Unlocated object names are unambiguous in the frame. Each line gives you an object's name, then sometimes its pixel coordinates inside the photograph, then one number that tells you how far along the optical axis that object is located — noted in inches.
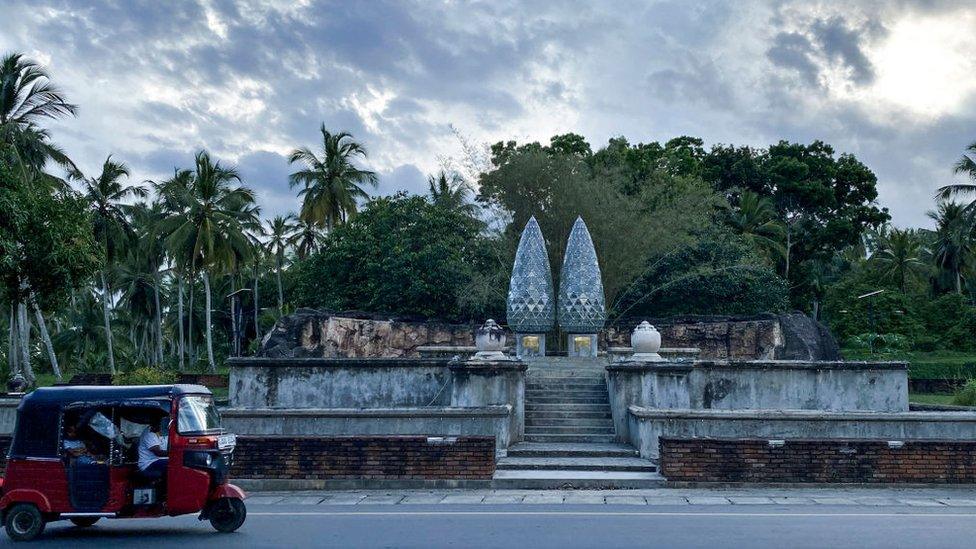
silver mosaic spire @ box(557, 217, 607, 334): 1116.5
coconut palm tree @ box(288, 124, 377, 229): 2212.1
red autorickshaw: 450.3
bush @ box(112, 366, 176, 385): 1115.3
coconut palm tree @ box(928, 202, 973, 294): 2389.3
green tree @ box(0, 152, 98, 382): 851.4
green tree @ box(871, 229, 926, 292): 2358.5
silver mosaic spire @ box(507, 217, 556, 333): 1115.9
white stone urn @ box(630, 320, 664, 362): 912.3
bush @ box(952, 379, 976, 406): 1139.3
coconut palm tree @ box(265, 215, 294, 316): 2638.0
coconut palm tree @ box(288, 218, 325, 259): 2501.2
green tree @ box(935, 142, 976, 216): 1987.0
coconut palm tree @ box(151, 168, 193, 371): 1969.7
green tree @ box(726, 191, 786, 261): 2129.7
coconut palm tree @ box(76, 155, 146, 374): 1883.6
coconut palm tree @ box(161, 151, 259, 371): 1908.2
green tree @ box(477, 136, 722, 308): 1577.3
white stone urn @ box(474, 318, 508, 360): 917.8
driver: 452.8
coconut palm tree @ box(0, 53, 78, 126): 1471.5
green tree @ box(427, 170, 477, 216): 1758.6
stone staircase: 668.1
